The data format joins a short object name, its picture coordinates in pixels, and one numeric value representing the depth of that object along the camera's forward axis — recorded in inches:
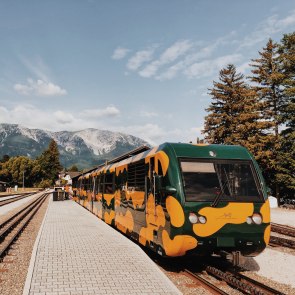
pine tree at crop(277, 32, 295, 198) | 1139.1
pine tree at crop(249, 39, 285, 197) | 1288.1
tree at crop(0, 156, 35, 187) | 4119.1
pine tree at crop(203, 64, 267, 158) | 1338.6
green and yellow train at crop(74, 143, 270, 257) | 303.4
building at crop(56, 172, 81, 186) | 3777.1
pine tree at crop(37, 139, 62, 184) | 5129.4
